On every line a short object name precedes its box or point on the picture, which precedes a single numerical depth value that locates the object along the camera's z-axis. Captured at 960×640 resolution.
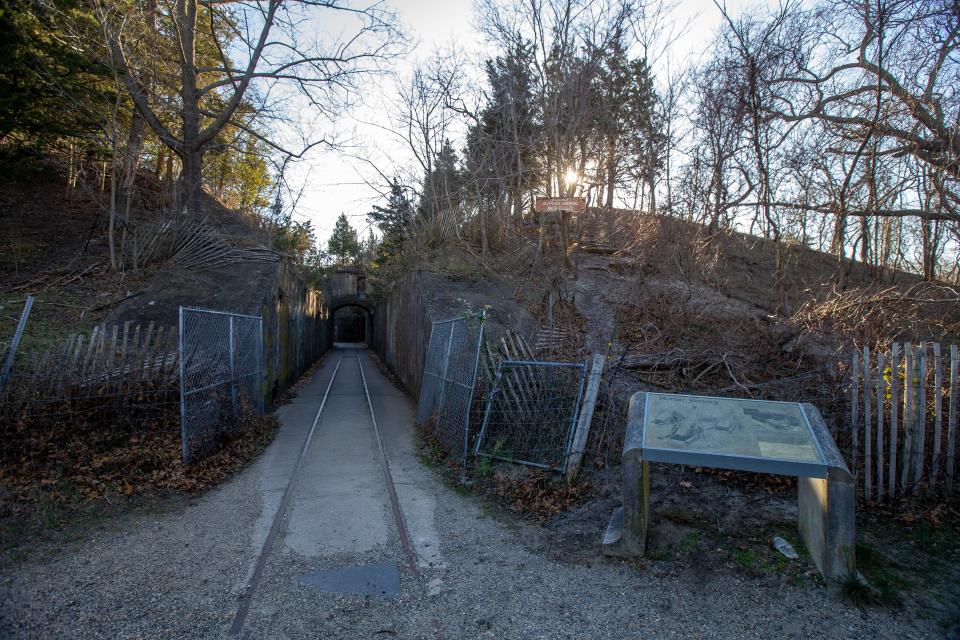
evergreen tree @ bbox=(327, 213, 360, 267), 46.28
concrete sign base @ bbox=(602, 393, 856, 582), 4.11
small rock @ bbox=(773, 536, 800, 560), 4.64
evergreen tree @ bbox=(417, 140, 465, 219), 20.45
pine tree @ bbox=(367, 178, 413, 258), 20.72
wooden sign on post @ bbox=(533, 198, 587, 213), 10.32
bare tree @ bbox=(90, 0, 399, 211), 14.44
